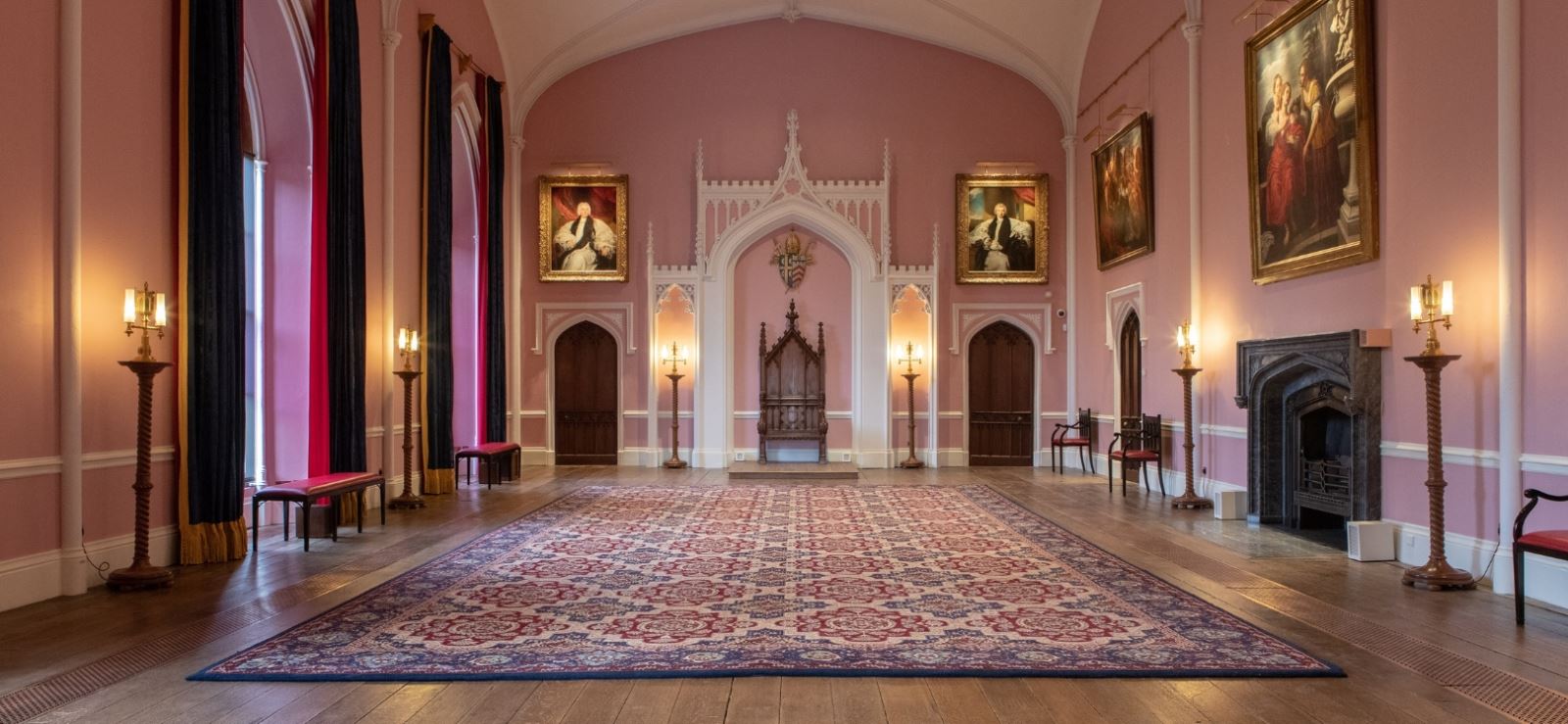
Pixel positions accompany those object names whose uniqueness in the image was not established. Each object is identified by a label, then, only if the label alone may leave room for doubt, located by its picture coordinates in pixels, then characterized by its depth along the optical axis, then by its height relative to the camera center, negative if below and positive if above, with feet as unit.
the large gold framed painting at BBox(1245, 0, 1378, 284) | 24.22 +6.31
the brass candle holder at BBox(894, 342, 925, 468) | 48.93 +0.44
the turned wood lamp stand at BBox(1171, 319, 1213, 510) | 32.37 -0.77
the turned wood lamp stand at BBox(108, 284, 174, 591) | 19.44 -1.36
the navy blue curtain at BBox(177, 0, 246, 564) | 22.29 +2.03
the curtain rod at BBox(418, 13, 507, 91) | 37.55 +13.76
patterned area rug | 14.40 -4.52
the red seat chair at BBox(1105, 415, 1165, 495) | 36.65 -3.11
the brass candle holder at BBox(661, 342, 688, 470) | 48.42 -2.17
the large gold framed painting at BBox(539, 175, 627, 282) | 50.14 +7.51
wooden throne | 49.78 -0.92
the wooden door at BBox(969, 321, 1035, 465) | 50.90 -1.51
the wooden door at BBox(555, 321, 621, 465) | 50.83 -1.41
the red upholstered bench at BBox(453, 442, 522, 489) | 39.81 -3.85
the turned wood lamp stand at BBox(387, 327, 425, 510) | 32.76 -1.40
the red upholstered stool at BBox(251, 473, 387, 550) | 23.88 -3.08
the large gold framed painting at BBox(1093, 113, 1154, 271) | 38.99 +7.49
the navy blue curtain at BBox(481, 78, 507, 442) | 45.24 +4.31
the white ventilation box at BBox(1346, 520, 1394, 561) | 23.07 -4.23
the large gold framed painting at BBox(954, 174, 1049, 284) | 50.26 +7.34
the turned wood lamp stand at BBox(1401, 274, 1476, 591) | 19.77 -1.77
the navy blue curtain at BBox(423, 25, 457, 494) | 37.32 +4.11
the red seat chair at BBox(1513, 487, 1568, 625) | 16.10 -3.09
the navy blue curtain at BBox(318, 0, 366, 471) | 29.50 +4.01
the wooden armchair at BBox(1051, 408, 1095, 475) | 46.34 -3.51
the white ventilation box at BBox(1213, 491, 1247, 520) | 30.25 -4.43
